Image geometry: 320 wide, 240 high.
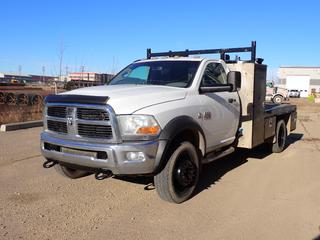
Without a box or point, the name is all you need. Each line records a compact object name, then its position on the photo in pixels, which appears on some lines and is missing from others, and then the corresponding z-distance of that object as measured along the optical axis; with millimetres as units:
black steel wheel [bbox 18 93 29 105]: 15318
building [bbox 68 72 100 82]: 36923
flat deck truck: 3267
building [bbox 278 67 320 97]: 77241
